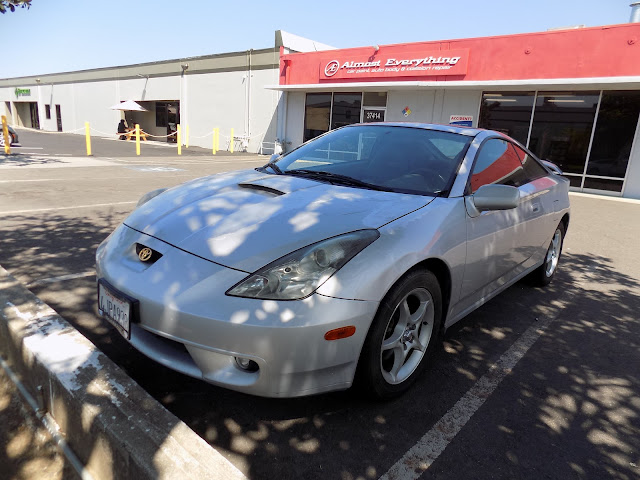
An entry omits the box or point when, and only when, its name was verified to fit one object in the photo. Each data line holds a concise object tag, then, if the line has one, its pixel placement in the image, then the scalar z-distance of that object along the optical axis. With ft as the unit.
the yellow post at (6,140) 47.29
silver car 6.35
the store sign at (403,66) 48.49
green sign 152.83
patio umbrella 93.97
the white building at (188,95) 73.05
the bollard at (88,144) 50.78
